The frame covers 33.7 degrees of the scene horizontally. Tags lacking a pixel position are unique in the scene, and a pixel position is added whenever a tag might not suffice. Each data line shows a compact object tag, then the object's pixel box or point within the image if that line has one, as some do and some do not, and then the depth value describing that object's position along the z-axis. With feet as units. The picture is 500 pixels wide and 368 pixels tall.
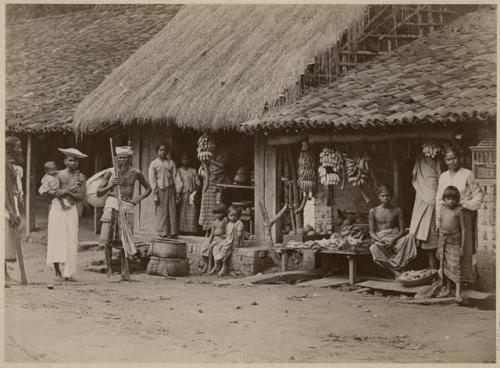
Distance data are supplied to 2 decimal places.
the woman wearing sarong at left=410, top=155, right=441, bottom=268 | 31.55
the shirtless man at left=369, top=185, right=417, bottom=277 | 31.45
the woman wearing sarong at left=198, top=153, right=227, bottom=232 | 40.47
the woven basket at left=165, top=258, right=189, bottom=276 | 35.63
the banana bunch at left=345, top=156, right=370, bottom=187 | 34.06
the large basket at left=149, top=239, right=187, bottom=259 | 35.86
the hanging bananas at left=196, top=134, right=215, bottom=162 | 39.52
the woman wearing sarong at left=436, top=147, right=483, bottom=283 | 28.02
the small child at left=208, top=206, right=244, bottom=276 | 36.68
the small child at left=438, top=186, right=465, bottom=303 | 27.86
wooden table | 32.09
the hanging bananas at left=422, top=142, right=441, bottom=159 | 31.30
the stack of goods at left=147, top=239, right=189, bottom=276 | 35.65
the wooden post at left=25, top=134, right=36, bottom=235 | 49.90
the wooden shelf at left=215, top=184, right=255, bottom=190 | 40.20
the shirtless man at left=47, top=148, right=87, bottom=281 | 31.96
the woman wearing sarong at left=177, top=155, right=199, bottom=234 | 41.42
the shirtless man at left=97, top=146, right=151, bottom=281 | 33.12
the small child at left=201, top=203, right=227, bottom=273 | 37.55
